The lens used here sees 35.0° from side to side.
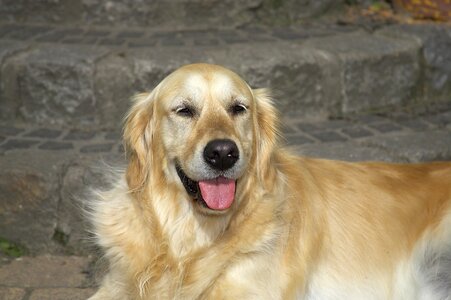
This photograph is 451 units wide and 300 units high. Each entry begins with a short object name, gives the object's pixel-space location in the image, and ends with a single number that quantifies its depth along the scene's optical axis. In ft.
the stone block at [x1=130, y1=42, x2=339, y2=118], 17.21
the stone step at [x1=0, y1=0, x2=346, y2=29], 20.10
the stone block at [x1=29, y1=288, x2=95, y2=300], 12.92
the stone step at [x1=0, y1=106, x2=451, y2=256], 14.57
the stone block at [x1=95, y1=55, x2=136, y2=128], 17.10
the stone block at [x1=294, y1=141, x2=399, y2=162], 15.78
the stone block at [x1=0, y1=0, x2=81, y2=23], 20.07
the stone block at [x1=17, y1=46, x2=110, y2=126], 17.10
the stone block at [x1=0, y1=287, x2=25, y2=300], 12.85
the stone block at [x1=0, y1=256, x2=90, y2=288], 13.52
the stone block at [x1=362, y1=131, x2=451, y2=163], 16.05
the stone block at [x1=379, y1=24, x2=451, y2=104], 19.47
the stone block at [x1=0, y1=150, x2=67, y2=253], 14.47
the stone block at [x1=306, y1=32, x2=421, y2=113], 18.40
